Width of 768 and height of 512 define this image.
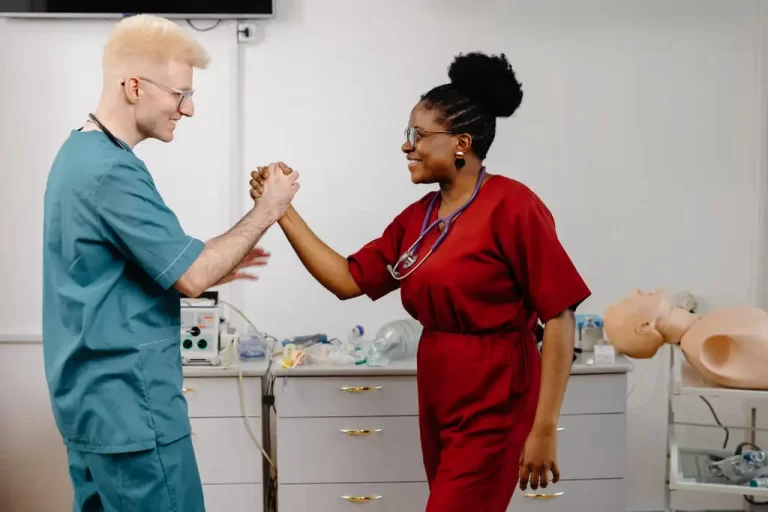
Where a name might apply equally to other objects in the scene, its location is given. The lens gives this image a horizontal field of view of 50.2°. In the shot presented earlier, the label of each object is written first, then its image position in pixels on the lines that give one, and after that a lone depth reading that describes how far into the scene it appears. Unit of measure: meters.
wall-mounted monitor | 3.03
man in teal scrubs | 1.54
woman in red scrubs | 1.76
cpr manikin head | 2.49
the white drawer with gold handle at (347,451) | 2.71
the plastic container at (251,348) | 2.85
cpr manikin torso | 2.31
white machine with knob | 2.72
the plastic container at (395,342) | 2.77
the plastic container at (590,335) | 2.90
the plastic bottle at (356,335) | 3.07
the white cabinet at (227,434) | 2.71
